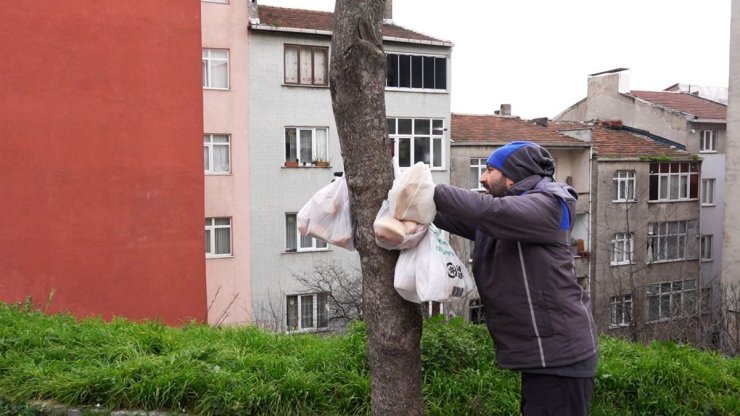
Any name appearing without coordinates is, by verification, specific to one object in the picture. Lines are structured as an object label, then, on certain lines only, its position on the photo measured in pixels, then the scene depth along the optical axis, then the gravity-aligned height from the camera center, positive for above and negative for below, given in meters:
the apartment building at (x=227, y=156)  22.81 +0.29
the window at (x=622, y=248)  30.42 -3.69
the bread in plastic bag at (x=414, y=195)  3.04 -0.14
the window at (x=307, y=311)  24.17 -5.19
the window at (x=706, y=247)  33.31 -4.00
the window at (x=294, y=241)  24.02 -2.68
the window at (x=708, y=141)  33.12 +1.13
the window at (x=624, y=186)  29.95 -0.94
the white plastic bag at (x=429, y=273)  3.12 -0.50
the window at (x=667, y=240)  31.23 -3.46
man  2.99 -0.56
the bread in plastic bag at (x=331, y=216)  3.62 -0.27
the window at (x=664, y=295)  30.26 -5.82
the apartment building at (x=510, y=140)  26.64 +0.44
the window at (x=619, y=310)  29.39 -6.35
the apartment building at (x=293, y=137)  23.42 +0.98
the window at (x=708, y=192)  33.19 -1.35
